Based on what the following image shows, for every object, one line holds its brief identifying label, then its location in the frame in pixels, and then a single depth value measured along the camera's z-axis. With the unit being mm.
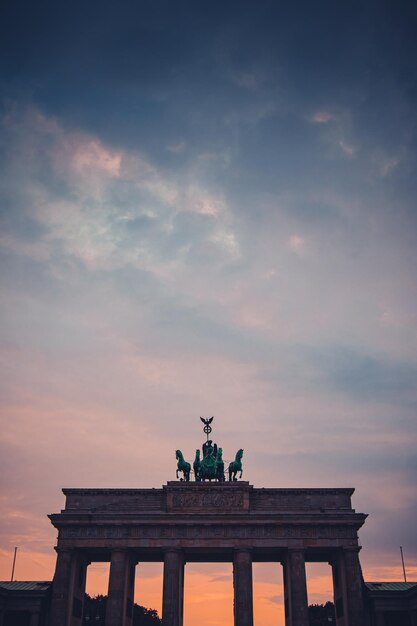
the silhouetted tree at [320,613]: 114081
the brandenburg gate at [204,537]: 64562
